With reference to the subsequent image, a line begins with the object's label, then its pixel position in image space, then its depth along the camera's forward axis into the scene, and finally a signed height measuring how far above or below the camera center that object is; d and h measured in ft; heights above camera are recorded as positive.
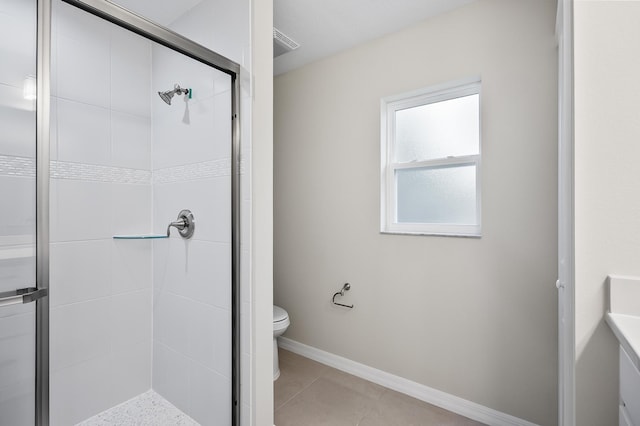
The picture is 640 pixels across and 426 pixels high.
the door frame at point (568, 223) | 2.92 -0.11
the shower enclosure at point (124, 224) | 3.98 -0.21
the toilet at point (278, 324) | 6.67 -2.64
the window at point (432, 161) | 6.01 +1.15
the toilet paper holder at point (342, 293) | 7.31 -2.10
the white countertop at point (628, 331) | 2.05 -0.96
